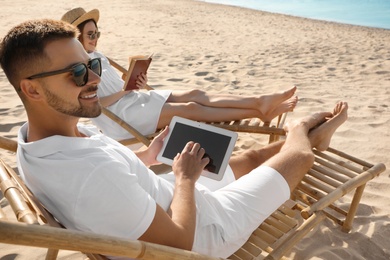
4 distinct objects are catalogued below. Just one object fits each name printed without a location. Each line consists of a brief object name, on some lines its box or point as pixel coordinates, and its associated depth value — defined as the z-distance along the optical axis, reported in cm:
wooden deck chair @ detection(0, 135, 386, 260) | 170
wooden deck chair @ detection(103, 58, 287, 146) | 276
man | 128
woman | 298
